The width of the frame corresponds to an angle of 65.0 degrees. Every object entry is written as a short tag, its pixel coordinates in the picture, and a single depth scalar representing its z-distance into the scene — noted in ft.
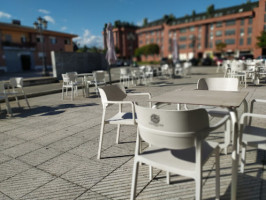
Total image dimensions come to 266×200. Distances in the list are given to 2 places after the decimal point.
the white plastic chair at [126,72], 34.01
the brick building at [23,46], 113.80
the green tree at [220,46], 170.40
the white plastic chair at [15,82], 17.93
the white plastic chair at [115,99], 8.41
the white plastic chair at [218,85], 9.10
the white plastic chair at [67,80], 23.77
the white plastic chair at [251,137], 5.87
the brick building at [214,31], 160.67
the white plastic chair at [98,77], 25.48
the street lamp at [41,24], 57.16
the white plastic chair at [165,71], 45.86
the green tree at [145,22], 270.05
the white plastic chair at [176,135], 4.27
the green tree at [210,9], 202.89
